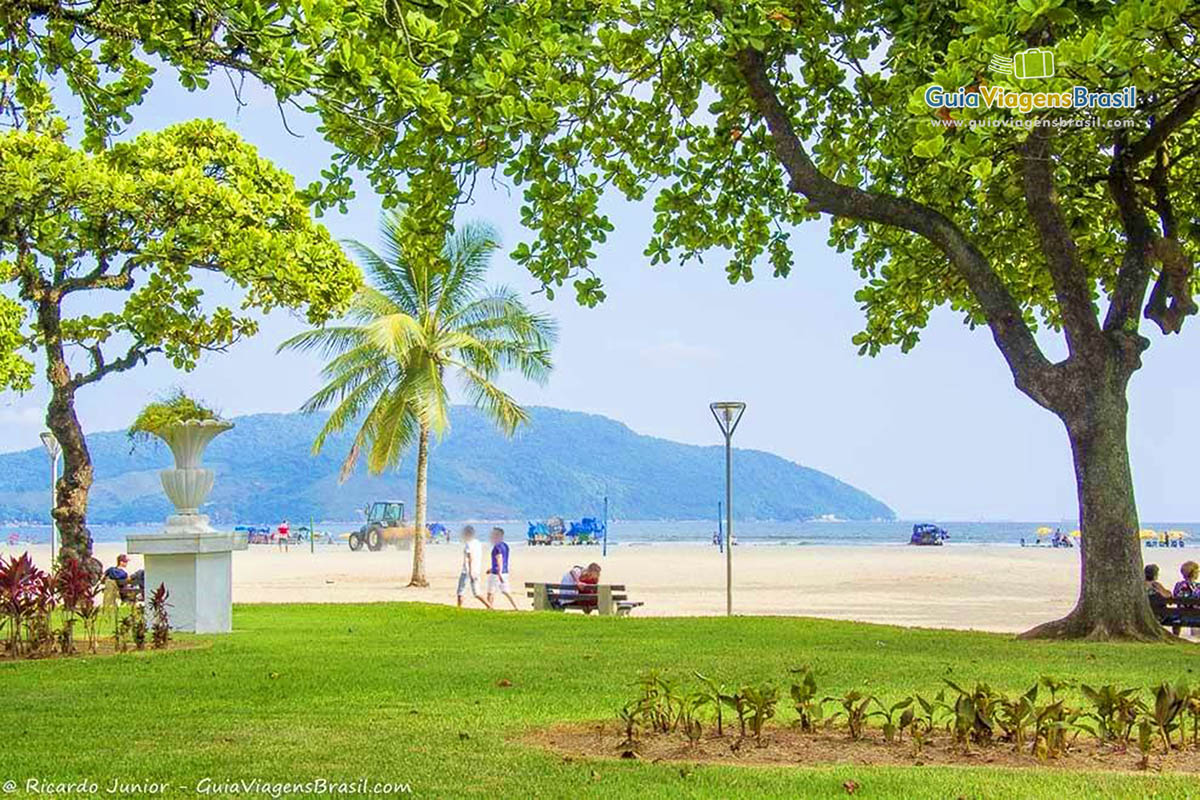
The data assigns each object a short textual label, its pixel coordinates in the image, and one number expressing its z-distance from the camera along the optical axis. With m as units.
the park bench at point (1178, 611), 14.43
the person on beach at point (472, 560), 20.94
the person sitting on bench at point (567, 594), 20.31
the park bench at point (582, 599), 19.42
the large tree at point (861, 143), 7.82
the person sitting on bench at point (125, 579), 15.02
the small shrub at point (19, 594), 10.62
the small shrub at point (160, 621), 11.48
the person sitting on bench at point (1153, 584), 15.50
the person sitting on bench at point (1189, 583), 15.77
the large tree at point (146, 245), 14.75
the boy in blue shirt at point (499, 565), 21.02
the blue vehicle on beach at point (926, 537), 80.06
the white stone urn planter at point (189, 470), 13.80
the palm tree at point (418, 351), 29.55
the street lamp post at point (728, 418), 20.34
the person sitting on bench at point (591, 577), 20.72
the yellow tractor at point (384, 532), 64.12
